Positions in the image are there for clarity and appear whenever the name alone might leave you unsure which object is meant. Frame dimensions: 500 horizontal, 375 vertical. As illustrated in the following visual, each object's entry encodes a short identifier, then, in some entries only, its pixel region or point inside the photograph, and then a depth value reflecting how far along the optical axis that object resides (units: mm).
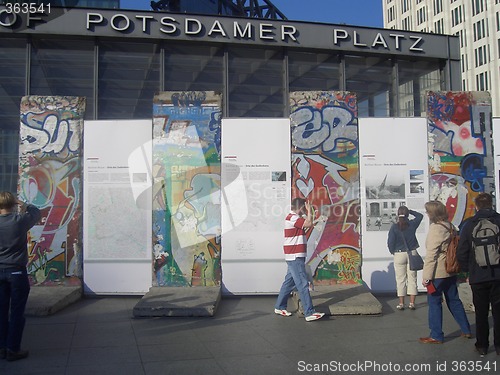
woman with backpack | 5680
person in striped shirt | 6844
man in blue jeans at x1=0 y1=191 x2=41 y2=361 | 5188
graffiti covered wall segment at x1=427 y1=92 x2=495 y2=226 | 8523
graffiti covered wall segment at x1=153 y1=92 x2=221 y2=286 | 8281
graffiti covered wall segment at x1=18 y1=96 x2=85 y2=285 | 8359
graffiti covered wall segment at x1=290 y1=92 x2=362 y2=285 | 8359
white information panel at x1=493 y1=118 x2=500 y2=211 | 8672
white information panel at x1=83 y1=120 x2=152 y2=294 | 8383
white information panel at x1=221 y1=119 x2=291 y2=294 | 8297
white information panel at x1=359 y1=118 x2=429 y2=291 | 8445
